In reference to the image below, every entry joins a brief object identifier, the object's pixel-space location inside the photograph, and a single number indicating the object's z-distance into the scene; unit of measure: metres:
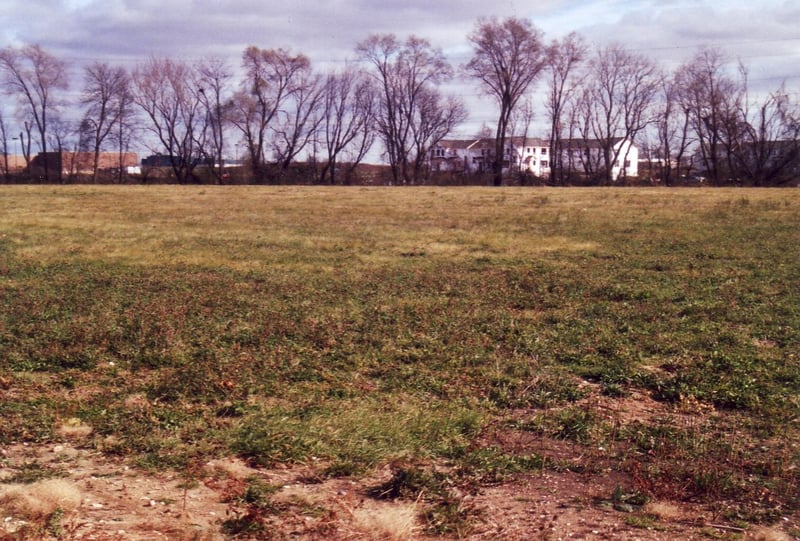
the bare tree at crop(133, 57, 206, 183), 61.59
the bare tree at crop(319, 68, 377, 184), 64.56
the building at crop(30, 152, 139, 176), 61.97
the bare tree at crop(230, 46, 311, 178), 62.38
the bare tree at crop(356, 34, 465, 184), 67.62
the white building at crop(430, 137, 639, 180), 63.12
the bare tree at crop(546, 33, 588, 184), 62.48
